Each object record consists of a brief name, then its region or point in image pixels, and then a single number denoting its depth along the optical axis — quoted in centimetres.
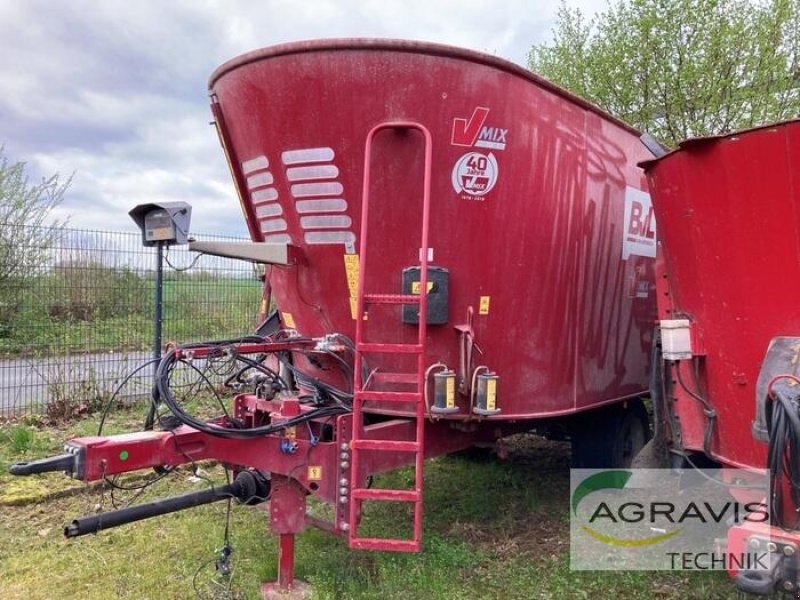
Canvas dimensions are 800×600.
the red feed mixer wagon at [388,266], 332
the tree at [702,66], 738
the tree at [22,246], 726
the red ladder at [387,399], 317
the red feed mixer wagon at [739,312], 265
